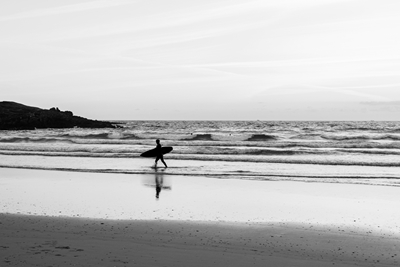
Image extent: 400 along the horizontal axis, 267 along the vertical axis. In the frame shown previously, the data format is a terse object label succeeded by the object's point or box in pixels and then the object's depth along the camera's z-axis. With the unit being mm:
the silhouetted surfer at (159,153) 21697
